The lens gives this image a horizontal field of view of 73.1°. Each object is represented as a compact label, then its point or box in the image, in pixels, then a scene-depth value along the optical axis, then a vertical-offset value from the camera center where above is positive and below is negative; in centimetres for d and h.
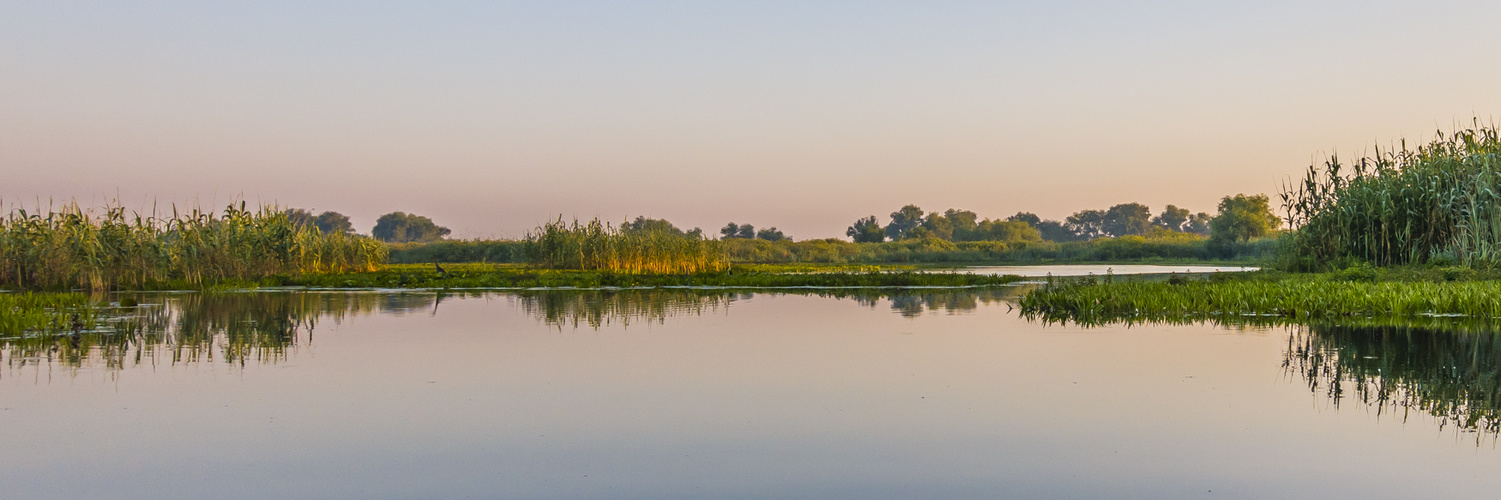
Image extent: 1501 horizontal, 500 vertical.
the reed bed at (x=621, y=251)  3247 +59
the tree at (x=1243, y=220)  6184 +215
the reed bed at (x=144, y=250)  2142 +71
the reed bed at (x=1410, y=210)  2005 +87
